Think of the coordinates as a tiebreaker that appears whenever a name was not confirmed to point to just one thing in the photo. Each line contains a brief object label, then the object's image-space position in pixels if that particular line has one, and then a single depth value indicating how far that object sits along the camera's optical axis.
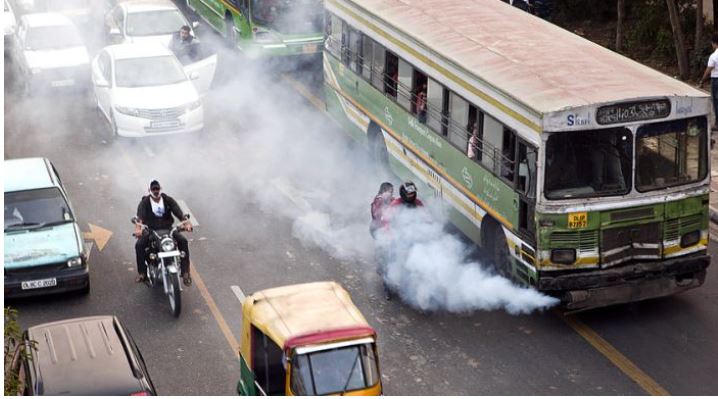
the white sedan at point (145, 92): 22.42
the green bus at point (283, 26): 25.89
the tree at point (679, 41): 23.84
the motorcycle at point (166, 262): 15.61
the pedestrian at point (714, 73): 21.17
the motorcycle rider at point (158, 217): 16.11
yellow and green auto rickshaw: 11.36
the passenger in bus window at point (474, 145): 16.09
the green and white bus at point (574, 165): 14.34
